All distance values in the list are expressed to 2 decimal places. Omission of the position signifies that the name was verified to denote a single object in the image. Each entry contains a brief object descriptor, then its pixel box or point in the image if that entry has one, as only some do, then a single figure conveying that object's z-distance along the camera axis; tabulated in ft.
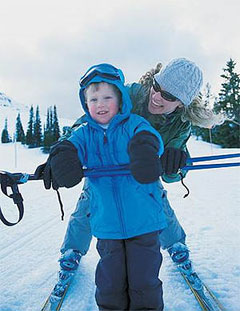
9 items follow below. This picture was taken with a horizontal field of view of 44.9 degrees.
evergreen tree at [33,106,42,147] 163.53
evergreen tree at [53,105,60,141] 155.61
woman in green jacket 7.57
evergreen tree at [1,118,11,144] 215.55
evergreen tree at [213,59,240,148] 86.63
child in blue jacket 5.80
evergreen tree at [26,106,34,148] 164.35
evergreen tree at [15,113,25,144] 180.45
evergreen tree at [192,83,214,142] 108.88
